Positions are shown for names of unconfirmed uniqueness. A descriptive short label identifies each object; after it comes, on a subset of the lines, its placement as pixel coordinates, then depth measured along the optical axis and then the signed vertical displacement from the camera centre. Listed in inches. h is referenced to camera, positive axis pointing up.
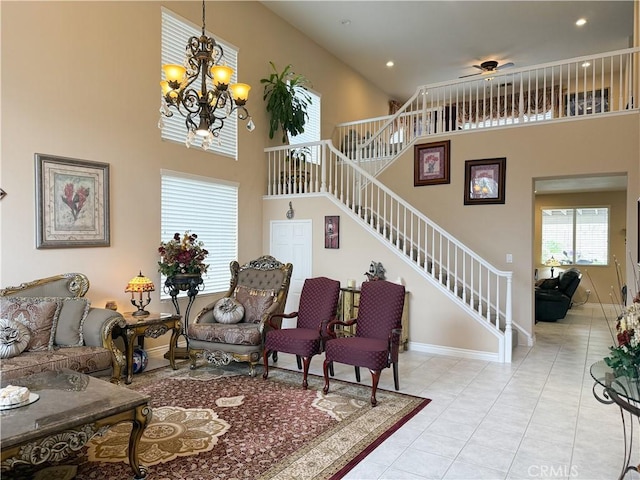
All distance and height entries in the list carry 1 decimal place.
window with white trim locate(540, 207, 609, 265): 413.4 +1.1
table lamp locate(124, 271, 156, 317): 180.9 -23.0
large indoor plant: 282.4 +90.8
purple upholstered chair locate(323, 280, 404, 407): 152.4 -41.6
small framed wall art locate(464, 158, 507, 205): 255.1 +34.8
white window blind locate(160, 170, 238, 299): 224.5 +11.4
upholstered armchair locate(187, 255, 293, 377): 181.9 -38.6
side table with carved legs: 168.4 -40.4
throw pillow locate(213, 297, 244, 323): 197.6 -36.4
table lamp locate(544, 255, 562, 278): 422.6 -27.6
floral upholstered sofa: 139.3 -34.0
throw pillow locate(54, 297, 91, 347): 153.6 -32.9
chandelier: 142.0 +50.5
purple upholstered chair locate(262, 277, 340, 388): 169.6 -41.2
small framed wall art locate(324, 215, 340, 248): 255.6 +2.9
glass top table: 85.9 -33.3
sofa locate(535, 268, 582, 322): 322.0 -48.2
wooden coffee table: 81.7 -39.7
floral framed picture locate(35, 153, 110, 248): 168.1 +14.1
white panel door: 268.7 -8.7
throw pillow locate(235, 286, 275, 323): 203.3 -33.0
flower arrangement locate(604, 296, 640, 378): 84.7 -23.5
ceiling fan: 348.5 +146.6
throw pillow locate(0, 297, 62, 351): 147.2 -29.0
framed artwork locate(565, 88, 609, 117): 363.6 +121.7
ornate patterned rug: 106.2 -60.1
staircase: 220.7 +37.3
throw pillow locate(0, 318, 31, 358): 136.2 -34.8
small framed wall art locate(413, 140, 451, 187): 273.6 +49.0
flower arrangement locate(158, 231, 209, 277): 201.8 -10.6
